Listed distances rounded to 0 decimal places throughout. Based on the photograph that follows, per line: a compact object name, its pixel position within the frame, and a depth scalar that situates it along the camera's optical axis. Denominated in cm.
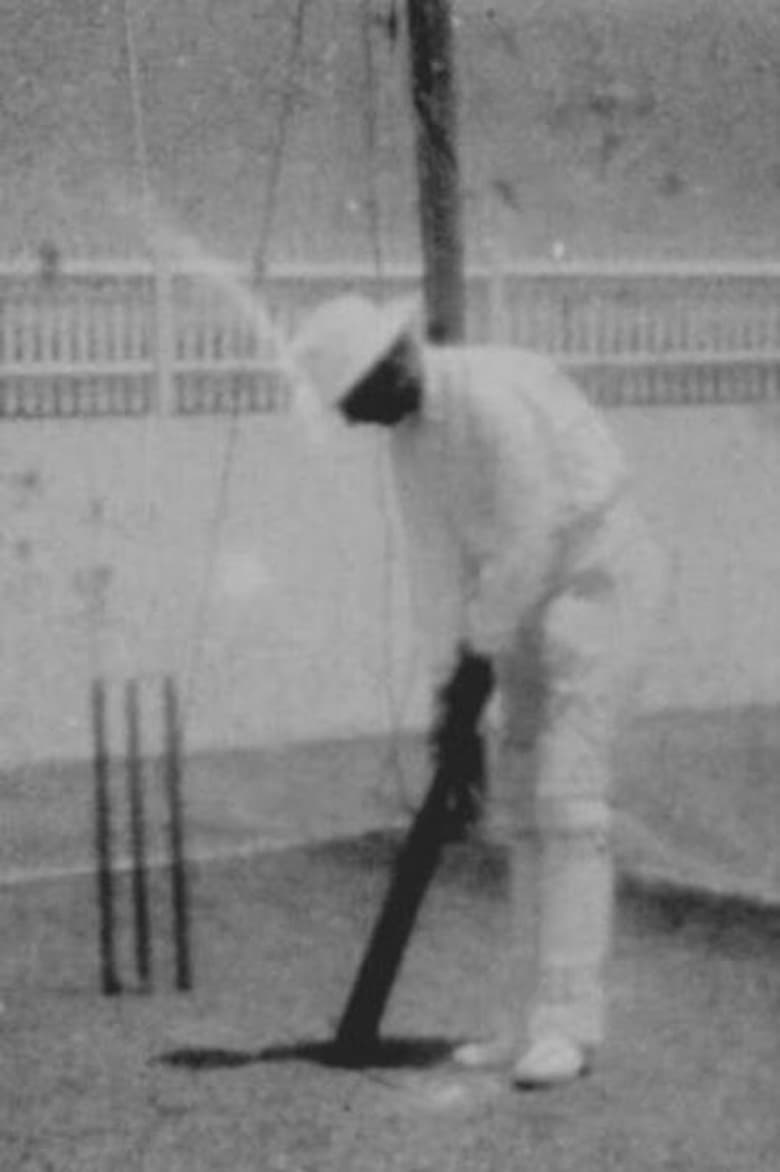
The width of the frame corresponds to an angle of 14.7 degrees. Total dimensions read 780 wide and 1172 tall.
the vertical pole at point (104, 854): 823
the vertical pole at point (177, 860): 825
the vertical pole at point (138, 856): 830
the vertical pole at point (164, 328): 1445
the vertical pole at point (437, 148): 1045
